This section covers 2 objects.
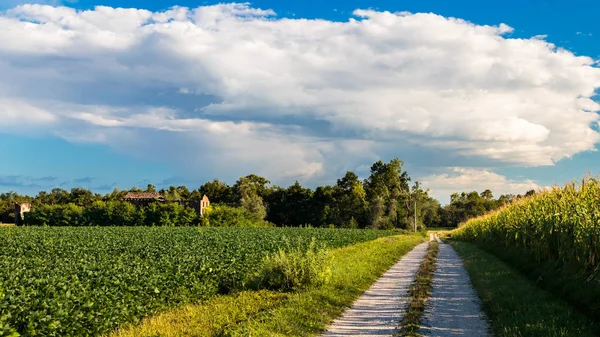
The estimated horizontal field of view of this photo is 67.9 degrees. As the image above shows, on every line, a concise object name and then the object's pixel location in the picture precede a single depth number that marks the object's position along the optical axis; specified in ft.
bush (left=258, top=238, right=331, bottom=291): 51.78
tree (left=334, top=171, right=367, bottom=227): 307.17
